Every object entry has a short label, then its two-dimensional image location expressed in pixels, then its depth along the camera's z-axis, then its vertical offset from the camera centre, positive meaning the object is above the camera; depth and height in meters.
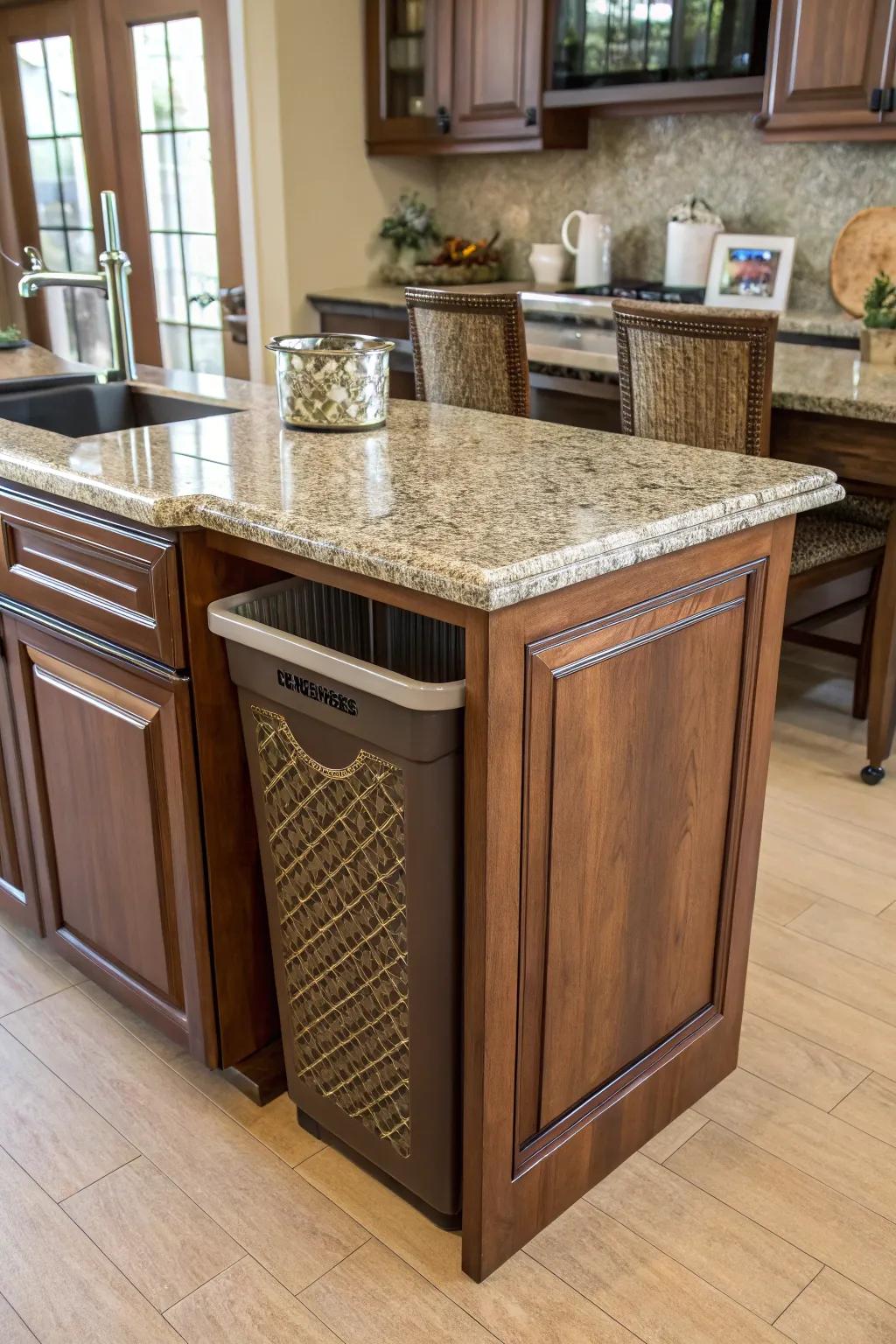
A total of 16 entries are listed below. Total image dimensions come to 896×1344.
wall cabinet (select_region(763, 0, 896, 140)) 3.28 +0.40
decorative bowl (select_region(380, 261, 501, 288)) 4.63 -0.23
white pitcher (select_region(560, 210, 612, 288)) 4.32 -0.12
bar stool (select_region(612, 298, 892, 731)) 2.37 -0.34
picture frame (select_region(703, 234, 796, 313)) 3.85 -0.18
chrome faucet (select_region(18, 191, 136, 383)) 2.35 -0.14
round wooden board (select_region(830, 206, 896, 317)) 3.66 -0.12
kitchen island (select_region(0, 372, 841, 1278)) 1.24 -0.60
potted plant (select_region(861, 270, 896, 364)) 2.84 -0.26
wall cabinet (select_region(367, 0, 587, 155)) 4.16 +0.48
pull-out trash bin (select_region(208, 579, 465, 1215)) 1.26 -0.72
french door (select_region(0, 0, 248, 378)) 4.21 +0.24
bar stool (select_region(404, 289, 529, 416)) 2.83 -0.32
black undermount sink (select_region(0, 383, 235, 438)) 2.27 -0.37
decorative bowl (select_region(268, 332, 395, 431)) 1.75 -0.25
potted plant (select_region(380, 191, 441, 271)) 4.83 -0.07
